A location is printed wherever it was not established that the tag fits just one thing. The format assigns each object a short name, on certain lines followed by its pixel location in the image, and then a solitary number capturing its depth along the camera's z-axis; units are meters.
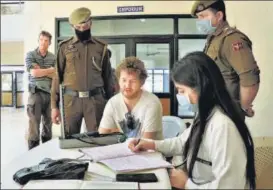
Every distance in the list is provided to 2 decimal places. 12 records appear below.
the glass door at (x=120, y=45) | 5.71
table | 1.04
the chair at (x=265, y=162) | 2.11
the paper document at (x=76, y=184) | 0.98
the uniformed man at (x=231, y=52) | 1.98
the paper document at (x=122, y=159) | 1.19
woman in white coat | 1.07
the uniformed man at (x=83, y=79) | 2.57
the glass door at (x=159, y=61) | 5.70
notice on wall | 5.60
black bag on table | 1.04
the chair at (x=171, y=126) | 2.38
